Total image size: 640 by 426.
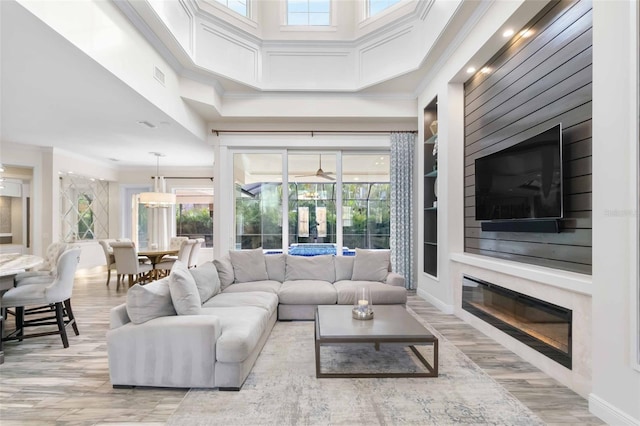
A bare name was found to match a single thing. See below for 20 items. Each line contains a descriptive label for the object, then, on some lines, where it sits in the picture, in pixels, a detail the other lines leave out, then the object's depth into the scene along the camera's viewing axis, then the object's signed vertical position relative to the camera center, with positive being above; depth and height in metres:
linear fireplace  2.39 -0.92
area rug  1.98 -1.25
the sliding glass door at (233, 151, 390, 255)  5.97 +0.24
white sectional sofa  2.31 -0.90
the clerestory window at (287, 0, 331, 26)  5.22 +3.25
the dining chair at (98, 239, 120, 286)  6.06 -0.83
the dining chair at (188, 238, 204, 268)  6.59 -0.82
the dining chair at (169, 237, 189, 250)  7.14 -0.62
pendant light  6.66 +0.31
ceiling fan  5.93 +0.74
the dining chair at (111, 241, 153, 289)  5.63 -0.77
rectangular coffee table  2.44 -0.94
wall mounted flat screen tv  2.49 +0.30
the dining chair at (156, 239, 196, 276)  6.19 -0.85
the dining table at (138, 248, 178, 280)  5.87 -0.75
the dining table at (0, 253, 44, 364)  2.89 -0.51
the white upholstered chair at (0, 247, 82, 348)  3.15 -0.82
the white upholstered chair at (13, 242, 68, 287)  3.70 -0.72
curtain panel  5.67 +0.22
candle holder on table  2.88 -0.86
